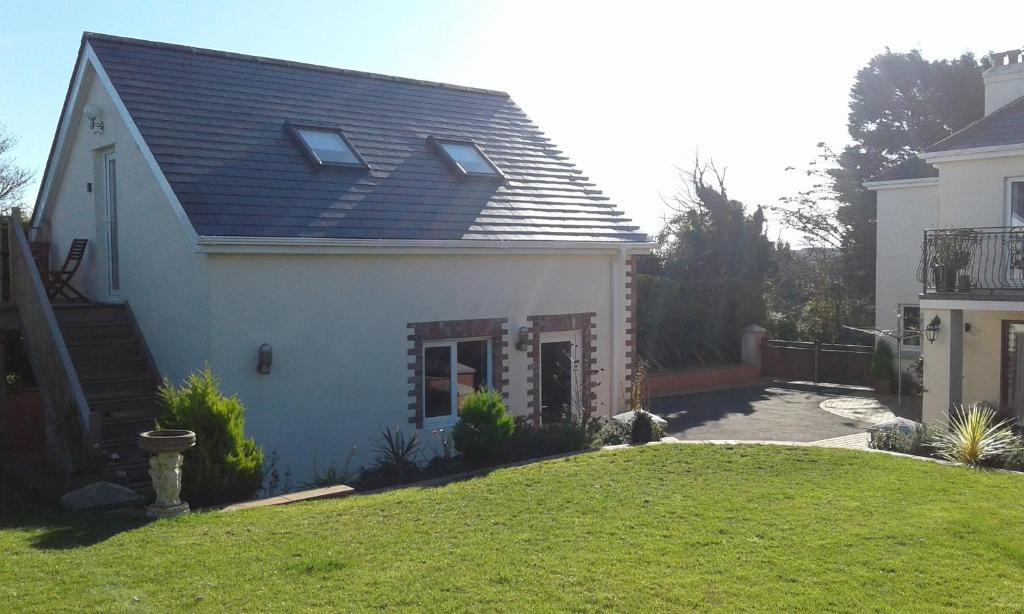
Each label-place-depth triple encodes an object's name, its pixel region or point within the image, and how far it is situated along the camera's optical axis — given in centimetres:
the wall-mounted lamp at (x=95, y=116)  1386
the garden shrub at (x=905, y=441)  1238
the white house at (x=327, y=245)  1171
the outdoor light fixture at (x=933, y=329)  1617
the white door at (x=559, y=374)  1511
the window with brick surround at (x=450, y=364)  1323
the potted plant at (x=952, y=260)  1572
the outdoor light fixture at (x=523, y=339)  1426
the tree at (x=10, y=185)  3881
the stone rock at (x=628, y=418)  1321
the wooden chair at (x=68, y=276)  1460
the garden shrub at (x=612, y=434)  1276
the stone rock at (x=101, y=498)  877
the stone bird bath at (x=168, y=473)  811
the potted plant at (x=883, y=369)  2422
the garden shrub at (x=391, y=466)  1055
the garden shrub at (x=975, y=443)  1141
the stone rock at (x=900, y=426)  1308
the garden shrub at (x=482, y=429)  1127
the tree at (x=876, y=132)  4122
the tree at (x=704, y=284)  2634
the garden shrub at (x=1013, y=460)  1133
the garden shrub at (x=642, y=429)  1309
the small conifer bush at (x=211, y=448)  894
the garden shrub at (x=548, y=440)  1174
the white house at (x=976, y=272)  1573
